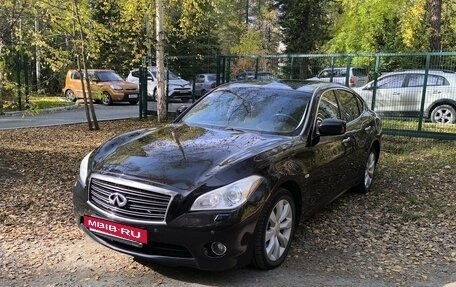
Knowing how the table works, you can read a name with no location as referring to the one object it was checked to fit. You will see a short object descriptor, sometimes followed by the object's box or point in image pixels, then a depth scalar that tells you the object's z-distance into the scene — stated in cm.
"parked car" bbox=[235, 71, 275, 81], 1292
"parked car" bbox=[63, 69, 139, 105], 2200
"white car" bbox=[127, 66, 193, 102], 1542
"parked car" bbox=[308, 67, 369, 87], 1181
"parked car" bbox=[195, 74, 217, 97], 1541
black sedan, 362
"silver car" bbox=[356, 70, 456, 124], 1106
